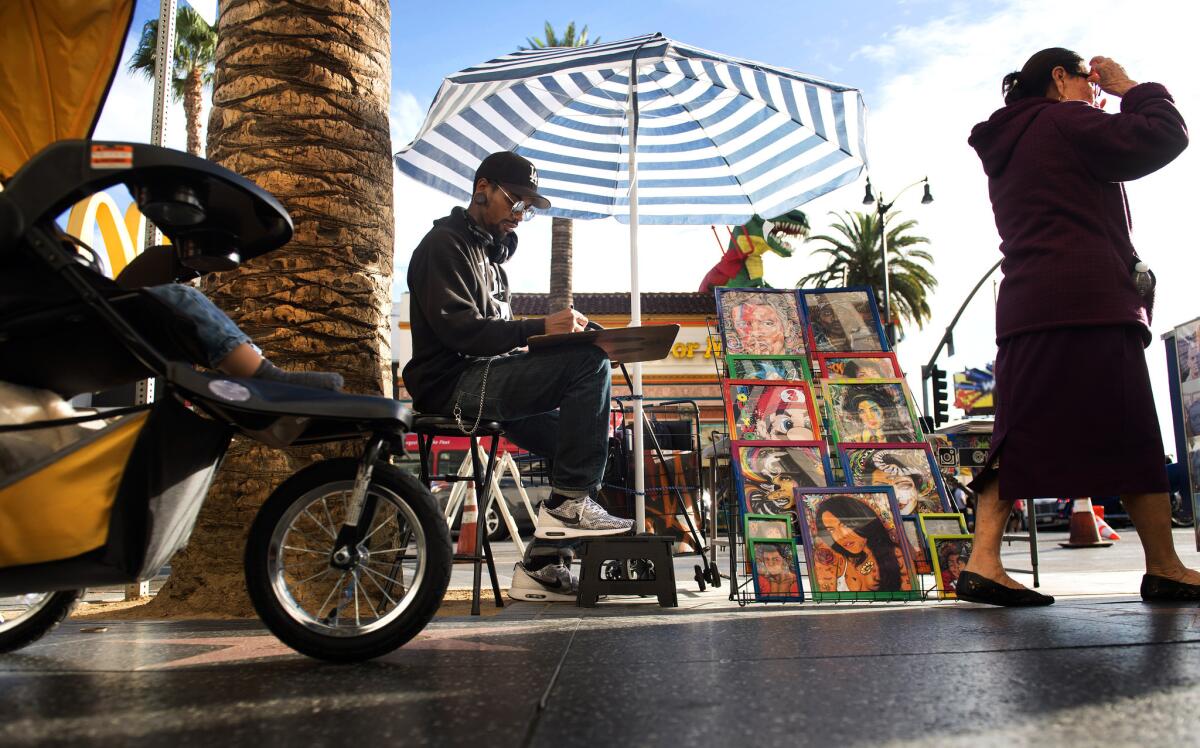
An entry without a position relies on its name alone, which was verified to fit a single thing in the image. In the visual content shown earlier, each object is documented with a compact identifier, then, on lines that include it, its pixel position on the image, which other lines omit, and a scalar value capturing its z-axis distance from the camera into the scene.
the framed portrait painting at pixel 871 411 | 4.92
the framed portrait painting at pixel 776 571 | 4.26
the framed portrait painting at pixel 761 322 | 5.23
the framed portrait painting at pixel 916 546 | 4.38
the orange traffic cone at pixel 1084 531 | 12.27
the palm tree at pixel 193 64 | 23.39
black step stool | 4.25
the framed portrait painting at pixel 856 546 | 4.23
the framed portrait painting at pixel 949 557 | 4.32
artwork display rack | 4.32
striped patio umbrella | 6.16
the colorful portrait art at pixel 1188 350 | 4.99
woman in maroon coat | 3.36
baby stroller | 1.99
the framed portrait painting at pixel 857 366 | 5.17
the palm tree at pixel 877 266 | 41.03
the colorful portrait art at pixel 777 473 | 4.60
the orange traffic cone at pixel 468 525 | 9.24
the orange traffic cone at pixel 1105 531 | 13.38
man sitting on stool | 3.87
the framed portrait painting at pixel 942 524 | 4.44
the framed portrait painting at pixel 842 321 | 5.33
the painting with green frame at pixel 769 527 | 4.37
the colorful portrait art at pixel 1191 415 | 4.91
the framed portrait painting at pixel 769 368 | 5.07
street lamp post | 26.36
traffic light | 25.80
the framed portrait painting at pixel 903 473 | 4.63
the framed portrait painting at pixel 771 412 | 4.84
